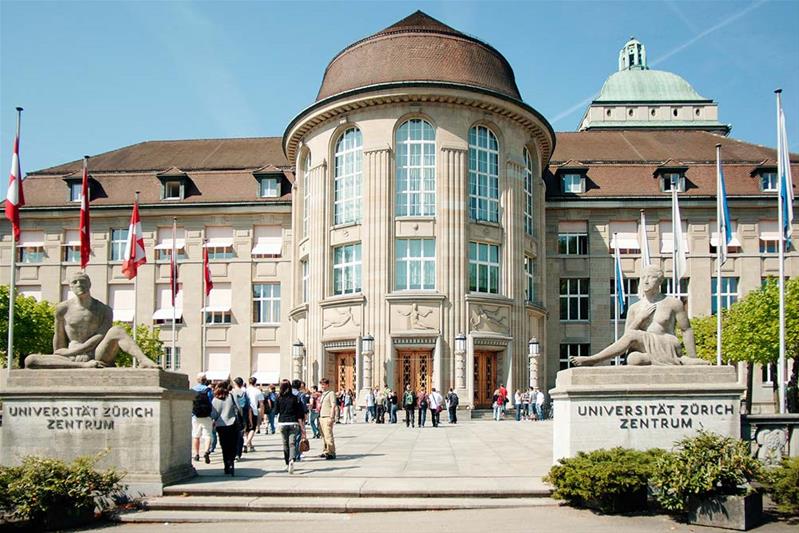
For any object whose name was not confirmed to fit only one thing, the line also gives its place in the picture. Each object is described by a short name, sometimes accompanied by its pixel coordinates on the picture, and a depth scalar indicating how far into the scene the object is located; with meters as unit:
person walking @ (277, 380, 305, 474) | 15.65
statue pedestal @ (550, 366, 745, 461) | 13.24
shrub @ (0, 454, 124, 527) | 11.27
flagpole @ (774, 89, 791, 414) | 20.71
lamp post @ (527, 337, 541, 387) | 40.06
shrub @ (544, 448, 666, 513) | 11.54
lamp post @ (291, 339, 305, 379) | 41.03
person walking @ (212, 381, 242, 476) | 15.08
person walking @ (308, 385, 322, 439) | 25.60
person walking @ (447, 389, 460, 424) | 33.72
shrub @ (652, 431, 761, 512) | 11.02
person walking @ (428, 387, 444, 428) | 31.64
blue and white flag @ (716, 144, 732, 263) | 26.23
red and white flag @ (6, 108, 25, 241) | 24.14
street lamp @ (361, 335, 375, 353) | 37.28
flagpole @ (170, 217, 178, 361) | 35.48
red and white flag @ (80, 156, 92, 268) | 26.38
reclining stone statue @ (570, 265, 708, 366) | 13.62
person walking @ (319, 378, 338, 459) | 18.02
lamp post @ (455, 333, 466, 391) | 37.25
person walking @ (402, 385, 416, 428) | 31.78
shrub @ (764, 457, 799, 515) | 11.19
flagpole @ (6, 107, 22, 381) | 25.41
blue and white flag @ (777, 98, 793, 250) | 21.80
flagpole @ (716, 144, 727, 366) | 26.34
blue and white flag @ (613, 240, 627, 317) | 38.22
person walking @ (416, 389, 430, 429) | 32.03
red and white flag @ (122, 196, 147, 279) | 29.33
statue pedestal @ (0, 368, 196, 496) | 13.49
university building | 38.47
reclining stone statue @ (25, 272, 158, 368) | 13.80
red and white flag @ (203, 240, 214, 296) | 37.59
